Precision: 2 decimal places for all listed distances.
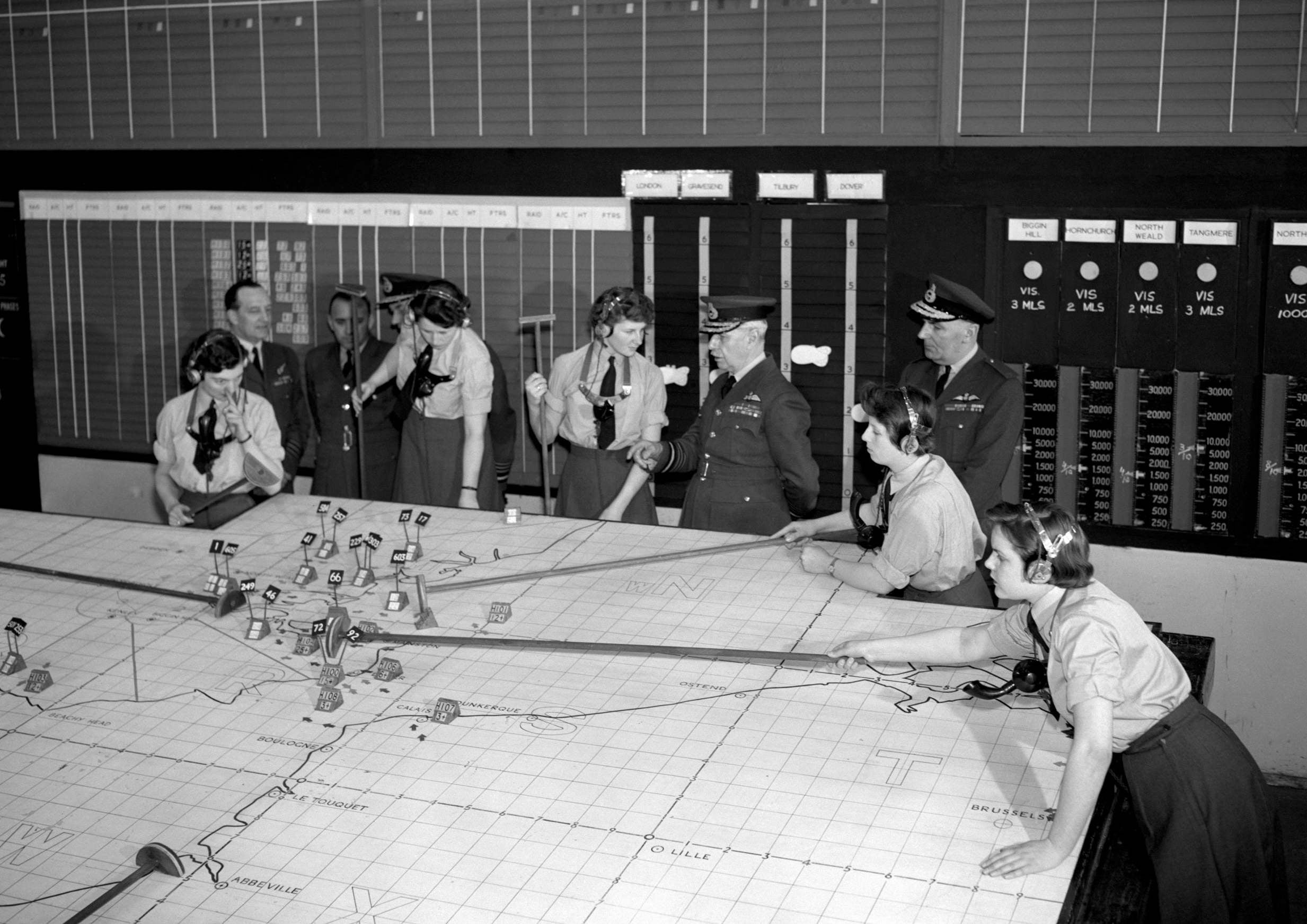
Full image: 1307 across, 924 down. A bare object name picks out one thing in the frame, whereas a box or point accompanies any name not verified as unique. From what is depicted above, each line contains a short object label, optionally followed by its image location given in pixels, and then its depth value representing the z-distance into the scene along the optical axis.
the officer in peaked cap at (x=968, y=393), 4.65
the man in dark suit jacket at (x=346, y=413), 5.92
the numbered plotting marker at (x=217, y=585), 3.95
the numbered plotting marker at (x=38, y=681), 3.41
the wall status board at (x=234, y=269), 5.81
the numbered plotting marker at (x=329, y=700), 3.25
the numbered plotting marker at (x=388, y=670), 3.41
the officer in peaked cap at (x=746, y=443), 4.79
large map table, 2.54
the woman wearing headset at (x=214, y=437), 4.77
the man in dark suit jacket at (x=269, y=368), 5.85
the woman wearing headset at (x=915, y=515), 3.83
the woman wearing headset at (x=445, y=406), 5.32
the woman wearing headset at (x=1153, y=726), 2.80
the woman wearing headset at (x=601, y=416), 5.24
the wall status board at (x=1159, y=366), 4.83
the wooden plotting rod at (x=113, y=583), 3.98
